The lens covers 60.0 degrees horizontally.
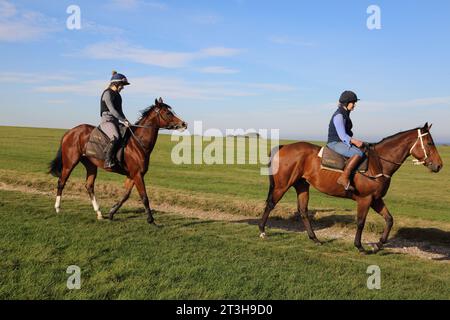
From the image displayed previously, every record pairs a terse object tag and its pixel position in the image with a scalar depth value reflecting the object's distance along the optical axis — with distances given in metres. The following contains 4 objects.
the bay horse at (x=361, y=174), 9.98
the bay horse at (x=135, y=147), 11.30
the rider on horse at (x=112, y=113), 11.17
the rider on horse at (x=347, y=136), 9.88
